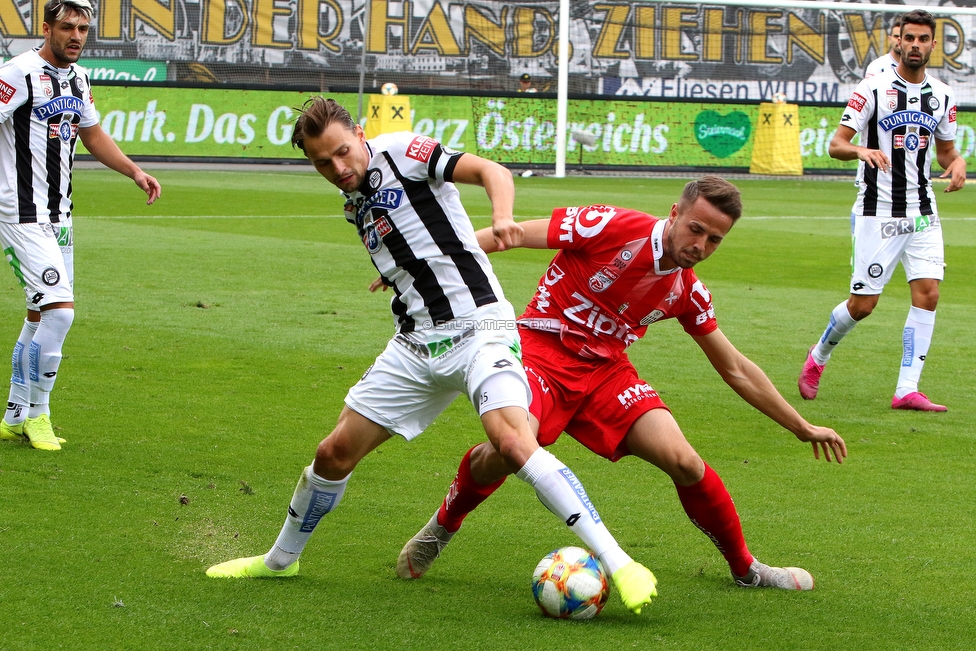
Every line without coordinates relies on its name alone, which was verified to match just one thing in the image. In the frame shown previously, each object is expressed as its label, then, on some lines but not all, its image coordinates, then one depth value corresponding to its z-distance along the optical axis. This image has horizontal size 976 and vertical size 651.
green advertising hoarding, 53.50
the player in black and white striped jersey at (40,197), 12.23
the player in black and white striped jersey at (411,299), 8.12
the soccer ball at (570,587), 8.03
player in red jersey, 8.67
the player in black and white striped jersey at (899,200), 15.80
